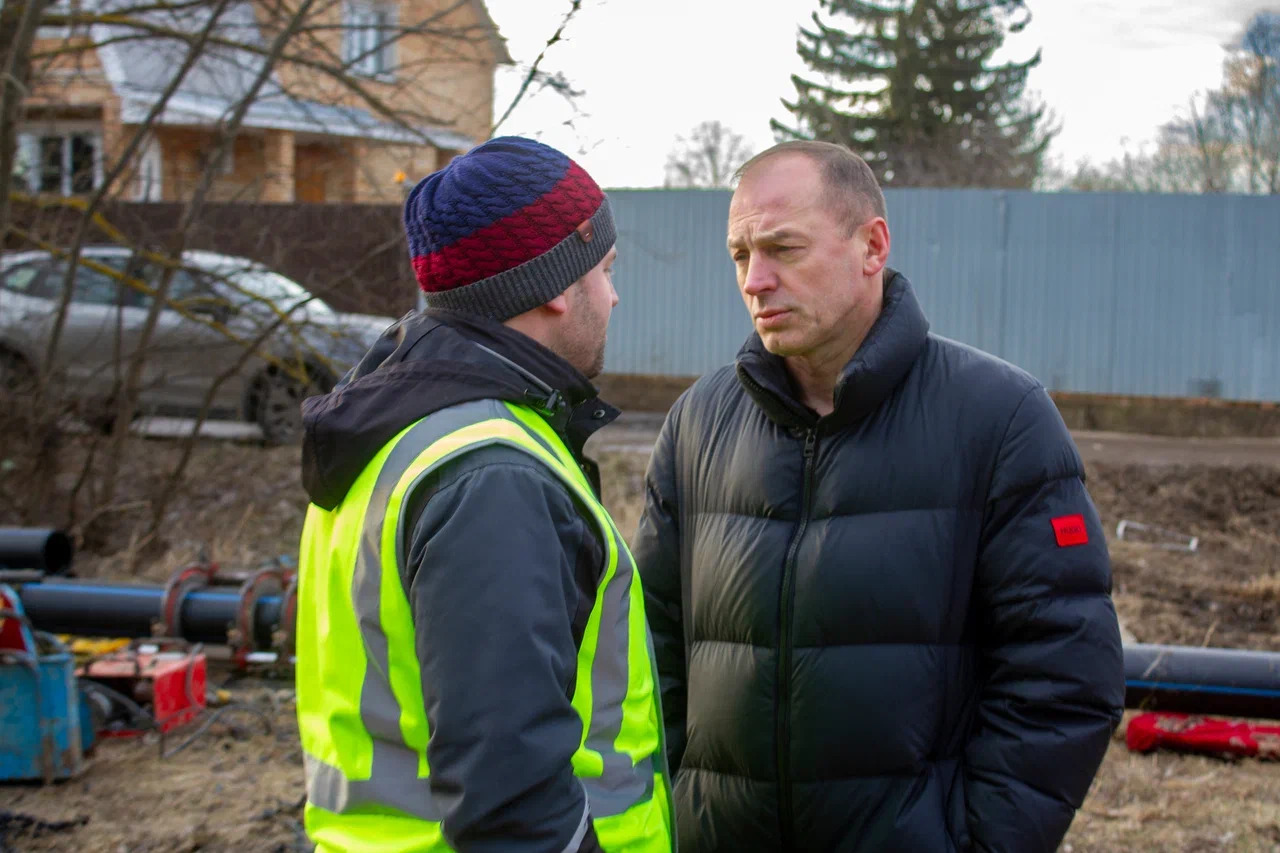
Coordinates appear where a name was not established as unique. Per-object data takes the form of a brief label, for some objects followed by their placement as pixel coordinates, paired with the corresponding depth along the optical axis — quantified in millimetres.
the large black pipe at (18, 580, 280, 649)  6090
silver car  8227
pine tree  27859
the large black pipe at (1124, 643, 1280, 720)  4387
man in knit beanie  1472
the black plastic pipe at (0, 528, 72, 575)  6316
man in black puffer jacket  2141
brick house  7898
